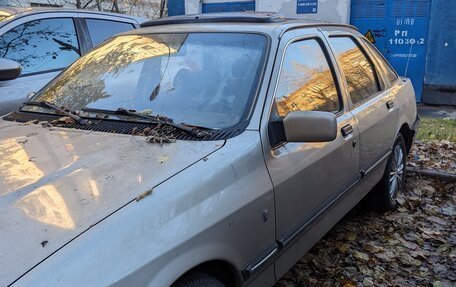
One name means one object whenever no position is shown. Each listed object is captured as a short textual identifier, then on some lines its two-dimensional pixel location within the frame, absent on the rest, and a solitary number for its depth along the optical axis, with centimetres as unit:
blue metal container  984
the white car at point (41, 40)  461
